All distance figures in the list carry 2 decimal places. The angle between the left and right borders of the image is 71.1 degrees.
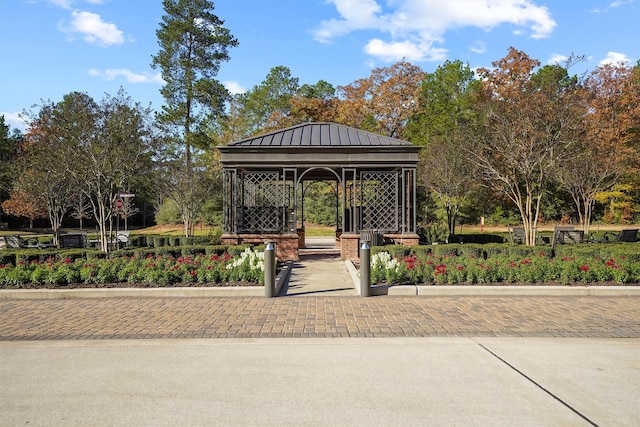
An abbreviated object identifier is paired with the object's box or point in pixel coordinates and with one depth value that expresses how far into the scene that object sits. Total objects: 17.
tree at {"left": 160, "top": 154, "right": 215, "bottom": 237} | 25.22
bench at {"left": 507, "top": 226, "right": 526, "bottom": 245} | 18.45
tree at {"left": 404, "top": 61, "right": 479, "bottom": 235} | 24.89
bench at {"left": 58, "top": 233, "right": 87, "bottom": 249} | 16.52
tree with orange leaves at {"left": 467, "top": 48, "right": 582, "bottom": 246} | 15.11
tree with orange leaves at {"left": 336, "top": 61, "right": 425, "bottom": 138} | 35.38
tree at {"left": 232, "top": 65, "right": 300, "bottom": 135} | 40.38
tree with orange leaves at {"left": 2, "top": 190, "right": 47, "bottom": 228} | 26.94
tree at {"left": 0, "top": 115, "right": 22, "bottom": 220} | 39.78
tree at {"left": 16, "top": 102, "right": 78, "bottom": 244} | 17.46
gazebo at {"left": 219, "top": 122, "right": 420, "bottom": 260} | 15.02
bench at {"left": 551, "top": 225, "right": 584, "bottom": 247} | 16.88
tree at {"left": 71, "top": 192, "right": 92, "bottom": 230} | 27.71
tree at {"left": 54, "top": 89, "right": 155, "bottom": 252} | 15.22
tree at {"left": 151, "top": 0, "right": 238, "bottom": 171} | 30.91
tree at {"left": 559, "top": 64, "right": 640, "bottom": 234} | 22.39
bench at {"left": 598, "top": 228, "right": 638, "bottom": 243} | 17.72
